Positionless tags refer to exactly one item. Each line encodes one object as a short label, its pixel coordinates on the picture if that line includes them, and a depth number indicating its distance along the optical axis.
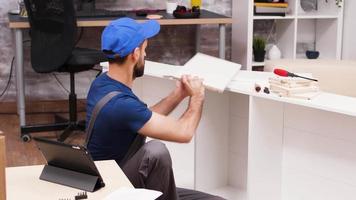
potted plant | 5.14
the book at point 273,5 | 5.07
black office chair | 3.89
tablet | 1.66
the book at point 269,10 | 5.07
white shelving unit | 5.07
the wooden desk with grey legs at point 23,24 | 4.03
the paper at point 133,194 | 1.54
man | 2.16
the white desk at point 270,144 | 2.38
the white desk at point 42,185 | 1.62
